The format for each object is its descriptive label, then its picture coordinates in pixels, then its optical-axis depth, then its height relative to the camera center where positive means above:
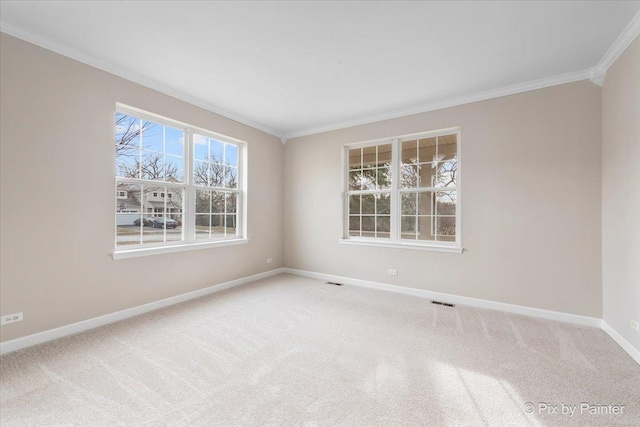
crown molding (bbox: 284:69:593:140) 2.94 +1.51
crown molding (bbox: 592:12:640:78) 2.15 +1.51
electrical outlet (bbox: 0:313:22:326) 2.22 -0.89
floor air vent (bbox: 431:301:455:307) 3.50 -1.20
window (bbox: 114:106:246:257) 3.10 +0.38
